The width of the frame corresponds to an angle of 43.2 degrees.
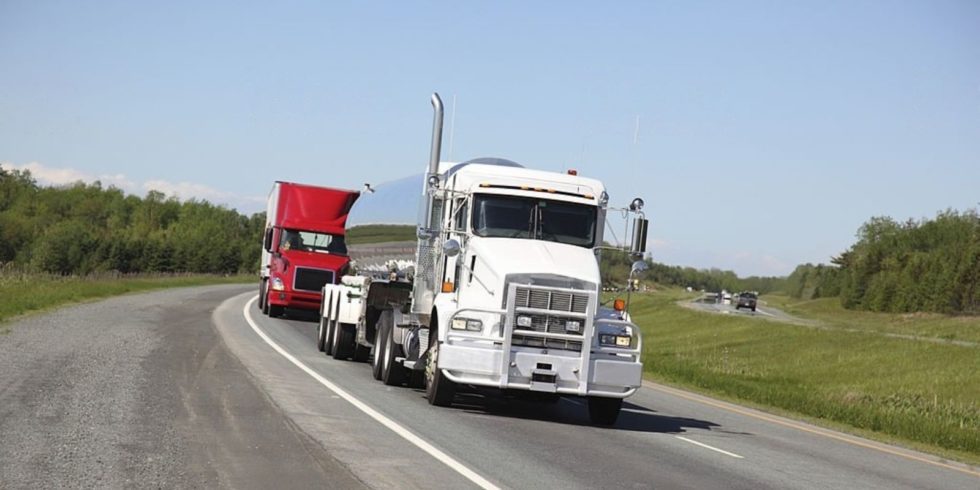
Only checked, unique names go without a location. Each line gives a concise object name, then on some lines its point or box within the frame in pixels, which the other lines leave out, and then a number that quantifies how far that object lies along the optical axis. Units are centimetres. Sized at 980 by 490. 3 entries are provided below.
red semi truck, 3644
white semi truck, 1648
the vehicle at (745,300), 11781
